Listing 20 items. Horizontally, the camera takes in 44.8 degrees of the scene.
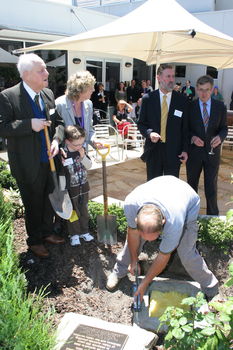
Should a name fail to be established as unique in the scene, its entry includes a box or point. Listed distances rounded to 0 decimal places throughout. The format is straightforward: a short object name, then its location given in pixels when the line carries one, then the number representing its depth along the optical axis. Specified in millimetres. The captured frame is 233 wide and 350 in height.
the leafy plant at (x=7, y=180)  4727
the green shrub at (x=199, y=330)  1442
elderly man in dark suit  2727
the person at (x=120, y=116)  8492
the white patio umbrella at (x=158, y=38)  3557
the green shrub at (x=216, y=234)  3223
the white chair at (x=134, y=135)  7625
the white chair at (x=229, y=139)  8494
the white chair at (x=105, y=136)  7062
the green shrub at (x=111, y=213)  3554
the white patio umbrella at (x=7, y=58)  8859
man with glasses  3666
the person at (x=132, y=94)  11844
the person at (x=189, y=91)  13671
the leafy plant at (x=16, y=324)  1657
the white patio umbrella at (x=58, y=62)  10434
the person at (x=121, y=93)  11125
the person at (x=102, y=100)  11020
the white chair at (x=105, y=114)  10175
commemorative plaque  2057
